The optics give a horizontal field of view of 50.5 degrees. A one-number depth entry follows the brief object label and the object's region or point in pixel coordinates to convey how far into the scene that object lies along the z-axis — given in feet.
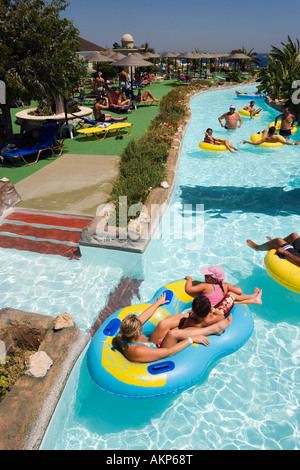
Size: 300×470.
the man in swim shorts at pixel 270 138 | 39.41
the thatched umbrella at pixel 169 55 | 107.86
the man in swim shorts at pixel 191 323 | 14.69
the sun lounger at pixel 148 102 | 65.84
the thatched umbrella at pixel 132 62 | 58.23
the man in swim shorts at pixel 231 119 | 50.15
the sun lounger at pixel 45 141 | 35.09
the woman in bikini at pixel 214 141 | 42.15
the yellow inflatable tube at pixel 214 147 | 41.81
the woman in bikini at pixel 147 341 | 13.58
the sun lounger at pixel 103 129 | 41.53
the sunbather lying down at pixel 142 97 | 63.13
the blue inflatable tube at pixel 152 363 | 13.42
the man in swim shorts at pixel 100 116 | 46.43
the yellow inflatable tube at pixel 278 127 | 46.86
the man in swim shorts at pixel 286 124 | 41.46
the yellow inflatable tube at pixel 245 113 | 63.93
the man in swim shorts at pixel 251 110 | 62.79
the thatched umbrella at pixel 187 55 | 99.90
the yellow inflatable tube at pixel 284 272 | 18.37
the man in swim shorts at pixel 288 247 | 19.36
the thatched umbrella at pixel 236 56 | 109.71
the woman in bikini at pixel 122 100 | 57.37
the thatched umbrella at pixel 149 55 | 79.77
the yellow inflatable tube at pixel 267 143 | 41.52
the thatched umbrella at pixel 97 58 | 66.60
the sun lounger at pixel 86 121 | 44.41
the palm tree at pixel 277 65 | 72.08
